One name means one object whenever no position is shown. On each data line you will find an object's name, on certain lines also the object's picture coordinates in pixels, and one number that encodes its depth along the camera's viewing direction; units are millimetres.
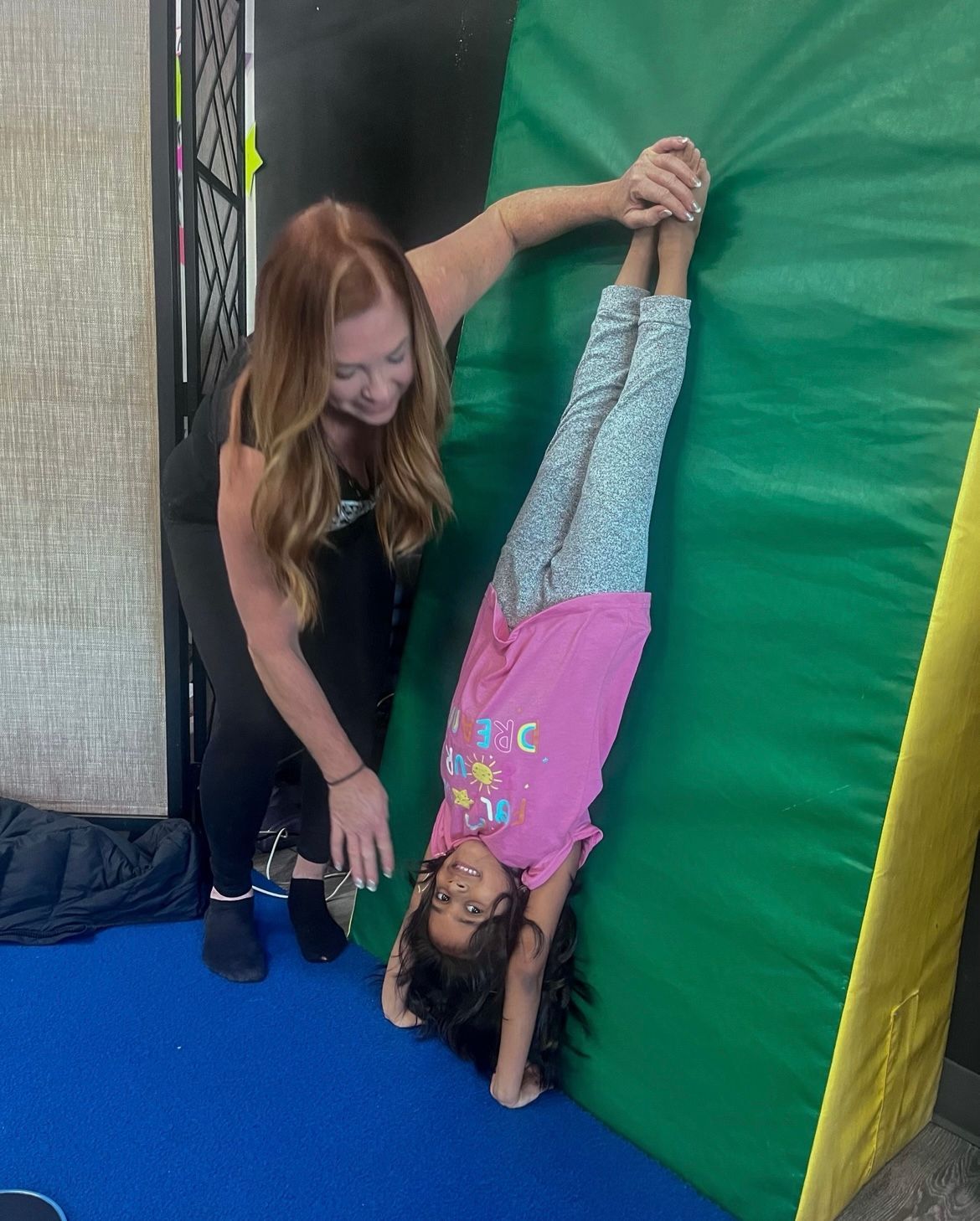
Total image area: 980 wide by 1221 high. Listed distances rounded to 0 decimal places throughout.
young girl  1147
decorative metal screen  1611
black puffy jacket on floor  1679
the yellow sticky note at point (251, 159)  1802
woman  1110
